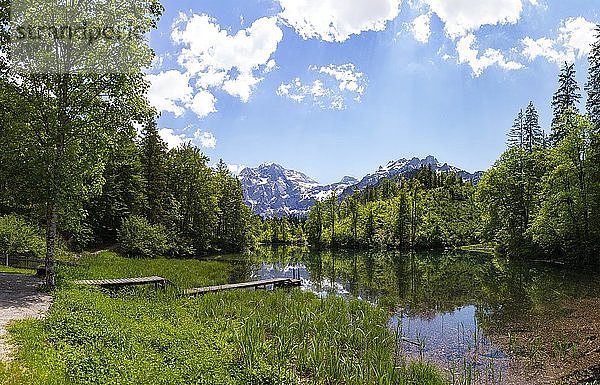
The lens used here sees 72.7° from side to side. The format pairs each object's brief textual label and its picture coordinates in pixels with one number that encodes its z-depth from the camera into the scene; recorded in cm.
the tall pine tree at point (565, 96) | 5466
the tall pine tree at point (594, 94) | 3725
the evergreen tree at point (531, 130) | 6359
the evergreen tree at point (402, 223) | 8094
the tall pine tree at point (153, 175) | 5347
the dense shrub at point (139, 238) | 4150
